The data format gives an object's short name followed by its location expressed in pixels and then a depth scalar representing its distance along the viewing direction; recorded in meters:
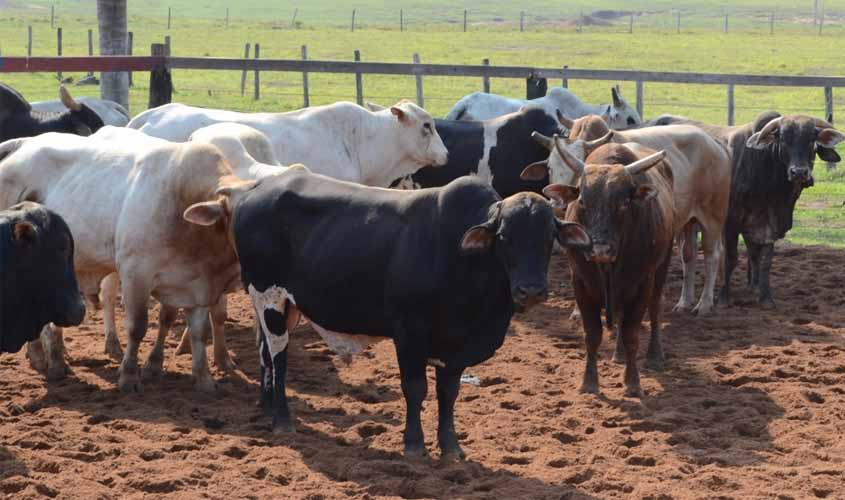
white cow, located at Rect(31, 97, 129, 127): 13.80
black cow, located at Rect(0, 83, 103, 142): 11.84
